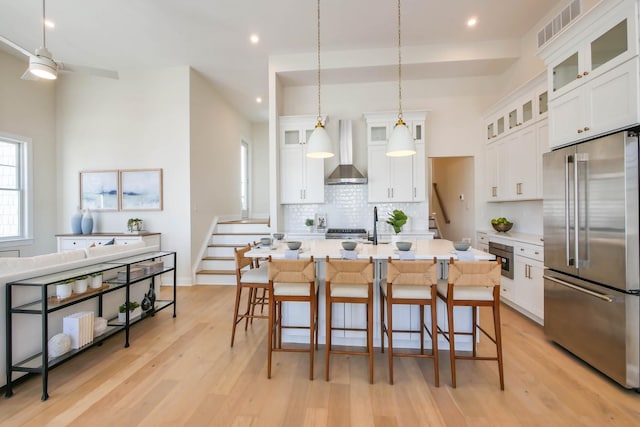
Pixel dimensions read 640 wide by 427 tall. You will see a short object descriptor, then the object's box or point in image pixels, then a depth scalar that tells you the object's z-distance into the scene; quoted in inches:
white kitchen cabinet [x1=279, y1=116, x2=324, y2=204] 193.2
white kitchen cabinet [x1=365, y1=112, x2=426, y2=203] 186.2
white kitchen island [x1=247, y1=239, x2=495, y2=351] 101.3
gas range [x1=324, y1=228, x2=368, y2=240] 184.4
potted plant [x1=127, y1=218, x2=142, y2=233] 194.4
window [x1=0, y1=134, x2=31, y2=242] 184.2
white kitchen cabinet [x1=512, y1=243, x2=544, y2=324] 121.8
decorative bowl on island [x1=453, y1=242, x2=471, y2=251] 95.4
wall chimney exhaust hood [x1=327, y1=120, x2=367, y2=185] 187.8
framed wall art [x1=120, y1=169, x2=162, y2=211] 202.7
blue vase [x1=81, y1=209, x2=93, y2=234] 193.8
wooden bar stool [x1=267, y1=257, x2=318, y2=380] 85.6
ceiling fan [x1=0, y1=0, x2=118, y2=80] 106.7
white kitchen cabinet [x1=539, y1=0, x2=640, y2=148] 78.8
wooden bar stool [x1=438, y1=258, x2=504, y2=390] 80.2
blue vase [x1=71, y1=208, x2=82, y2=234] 193.6
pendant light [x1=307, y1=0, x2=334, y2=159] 115.0
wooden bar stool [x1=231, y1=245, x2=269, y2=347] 103.1
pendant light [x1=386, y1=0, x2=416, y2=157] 108.7
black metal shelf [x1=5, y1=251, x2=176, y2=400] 76.7
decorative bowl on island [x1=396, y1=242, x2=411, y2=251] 95.5
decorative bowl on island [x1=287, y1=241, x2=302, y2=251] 102.0
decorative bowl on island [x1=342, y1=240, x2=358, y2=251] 98.0
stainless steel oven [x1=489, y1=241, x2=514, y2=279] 141.6
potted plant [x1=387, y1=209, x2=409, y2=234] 104.9
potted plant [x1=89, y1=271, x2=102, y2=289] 99.1
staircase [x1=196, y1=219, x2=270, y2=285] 201.5
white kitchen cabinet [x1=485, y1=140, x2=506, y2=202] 169.9
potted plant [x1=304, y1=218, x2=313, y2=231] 196.5
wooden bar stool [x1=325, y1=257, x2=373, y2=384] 83.9
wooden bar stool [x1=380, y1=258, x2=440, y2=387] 81.7
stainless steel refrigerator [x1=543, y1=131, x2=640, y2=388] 77.6
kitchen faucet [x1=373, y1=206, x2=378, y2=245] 114.5
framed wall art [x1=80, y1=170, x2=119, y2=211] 206.5
